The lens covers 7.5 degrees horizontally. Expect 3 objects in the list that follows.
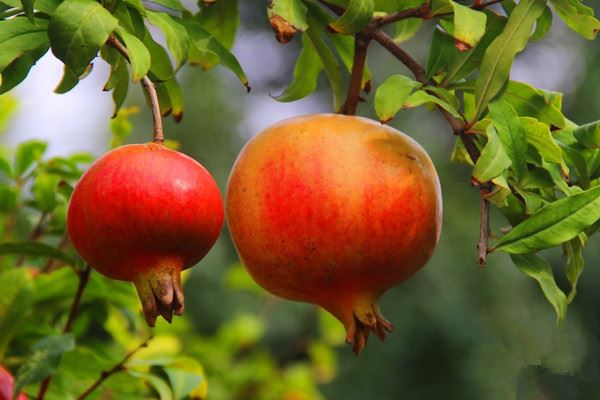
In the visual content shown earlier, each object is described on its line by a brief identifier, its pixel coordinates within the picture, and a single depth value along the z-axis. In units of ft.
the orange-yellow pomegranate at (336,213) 6.02
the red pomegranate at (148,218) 5.92
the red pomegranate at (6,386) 6.20
